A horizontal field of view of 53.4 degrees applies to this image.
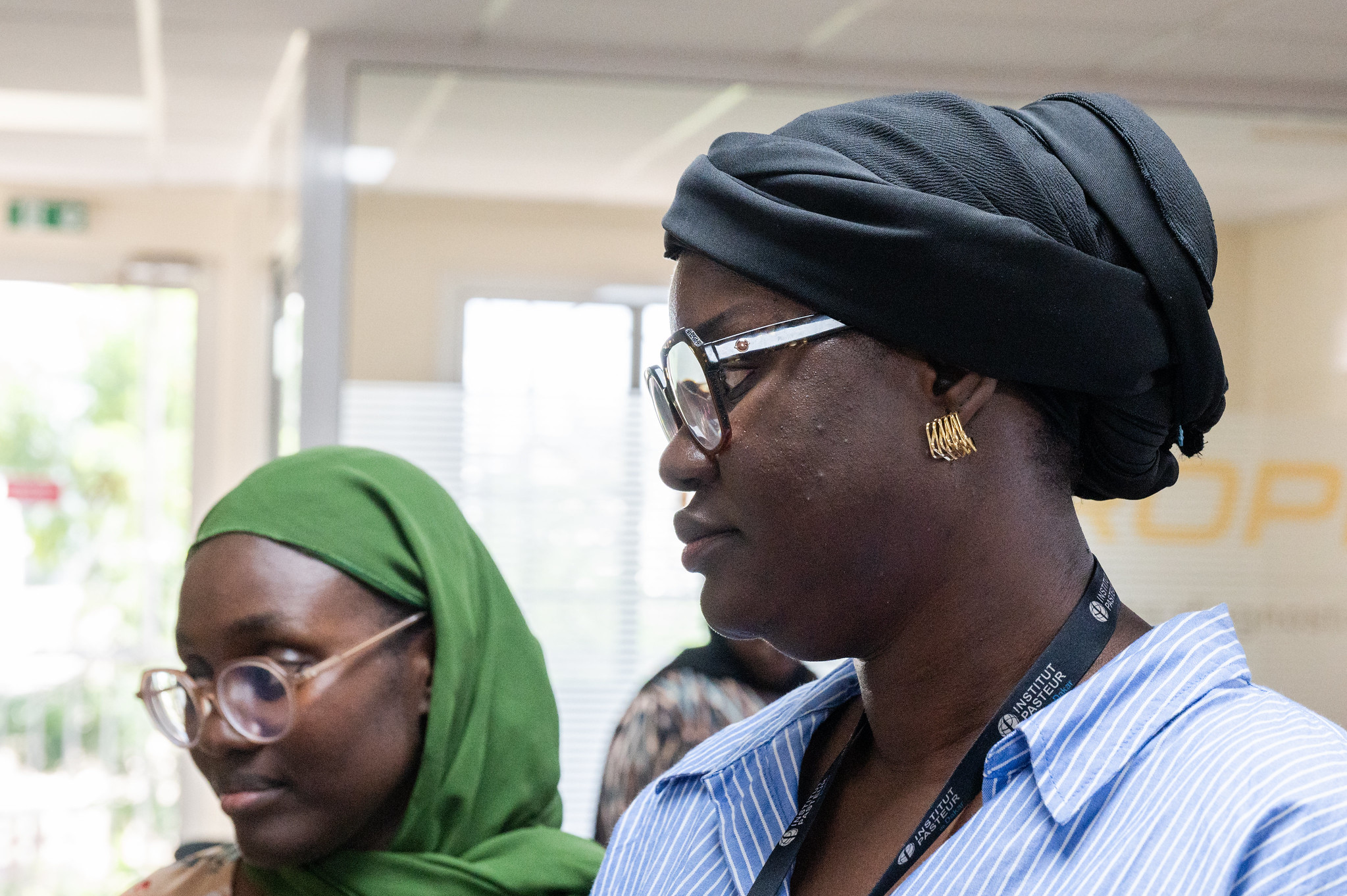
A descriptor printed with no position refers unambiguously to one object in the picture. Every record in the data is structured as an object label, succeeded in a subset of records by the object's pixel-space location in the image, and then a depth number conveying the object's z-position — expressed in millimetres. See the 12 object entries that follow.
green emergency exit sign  6219
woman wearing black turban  845
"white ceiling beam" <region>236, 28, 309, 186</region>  3934
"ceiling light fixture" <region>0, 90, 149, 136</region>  4691
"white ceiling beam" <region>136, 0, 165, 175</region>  3693
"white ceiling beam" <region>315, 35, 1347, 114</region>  3801
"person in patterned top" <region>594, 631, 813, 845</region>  2006
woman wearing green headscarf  1316
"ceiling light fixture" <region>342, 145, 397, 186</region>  3852
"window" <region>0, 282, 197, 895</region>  6105
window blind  3947
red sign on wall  6234
